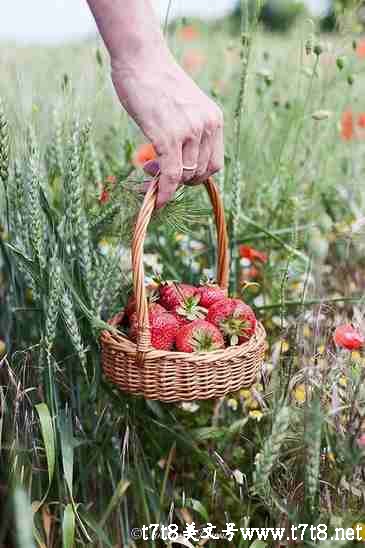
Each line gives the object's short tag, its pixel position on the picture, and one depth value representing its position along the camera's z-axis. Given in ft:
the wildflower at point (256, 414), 4.01
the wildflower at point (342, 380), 3.89
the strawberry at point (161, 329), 3.63
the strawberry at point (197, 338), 3.59
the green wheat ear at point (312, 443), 2.77
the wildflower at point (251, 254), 5.37
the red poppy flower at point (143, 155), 6.25
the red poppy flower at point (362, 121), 7.45
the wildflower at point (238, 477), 3.79
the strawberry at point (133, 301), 3.88
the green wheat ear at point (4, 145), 3.56
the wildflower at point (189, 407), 4.64
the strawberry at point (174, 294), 3.96
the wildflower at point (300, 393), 4.27
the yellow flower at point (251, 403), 4.47
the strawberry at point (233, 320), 3.78
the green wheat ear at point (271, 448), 2.85
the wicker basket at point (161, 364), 3.42
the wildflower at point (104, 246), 5.06
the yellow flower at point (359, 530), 3.04
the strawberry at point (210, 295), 3.93
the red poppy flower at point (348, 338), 3.54
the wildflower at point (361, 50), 7.92
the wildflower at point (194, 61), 8.25
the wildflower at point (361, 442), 3.05
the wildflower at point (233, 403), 4.54
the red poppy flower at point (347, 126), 7.82
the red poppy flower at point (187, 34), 7.27
